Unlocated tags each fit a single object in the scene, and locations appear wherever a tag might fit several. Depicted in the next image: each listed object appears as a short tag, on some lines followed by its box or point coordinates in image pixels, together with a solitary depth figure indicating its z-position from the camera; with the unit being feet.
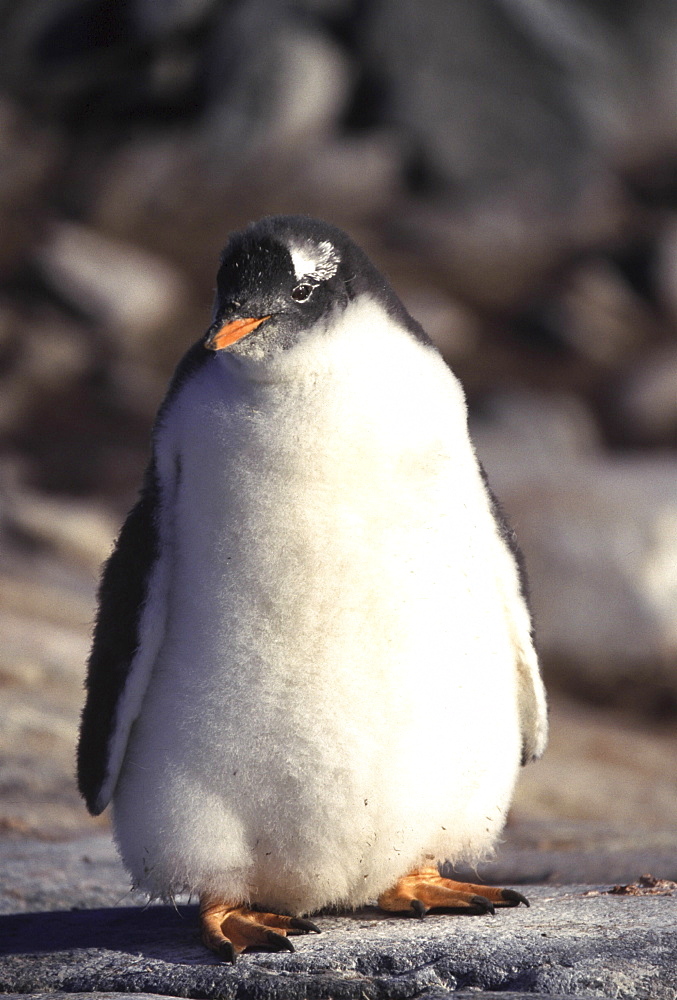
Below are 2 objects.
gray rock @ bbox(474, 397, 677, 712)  43.70
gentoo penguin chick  14.69
